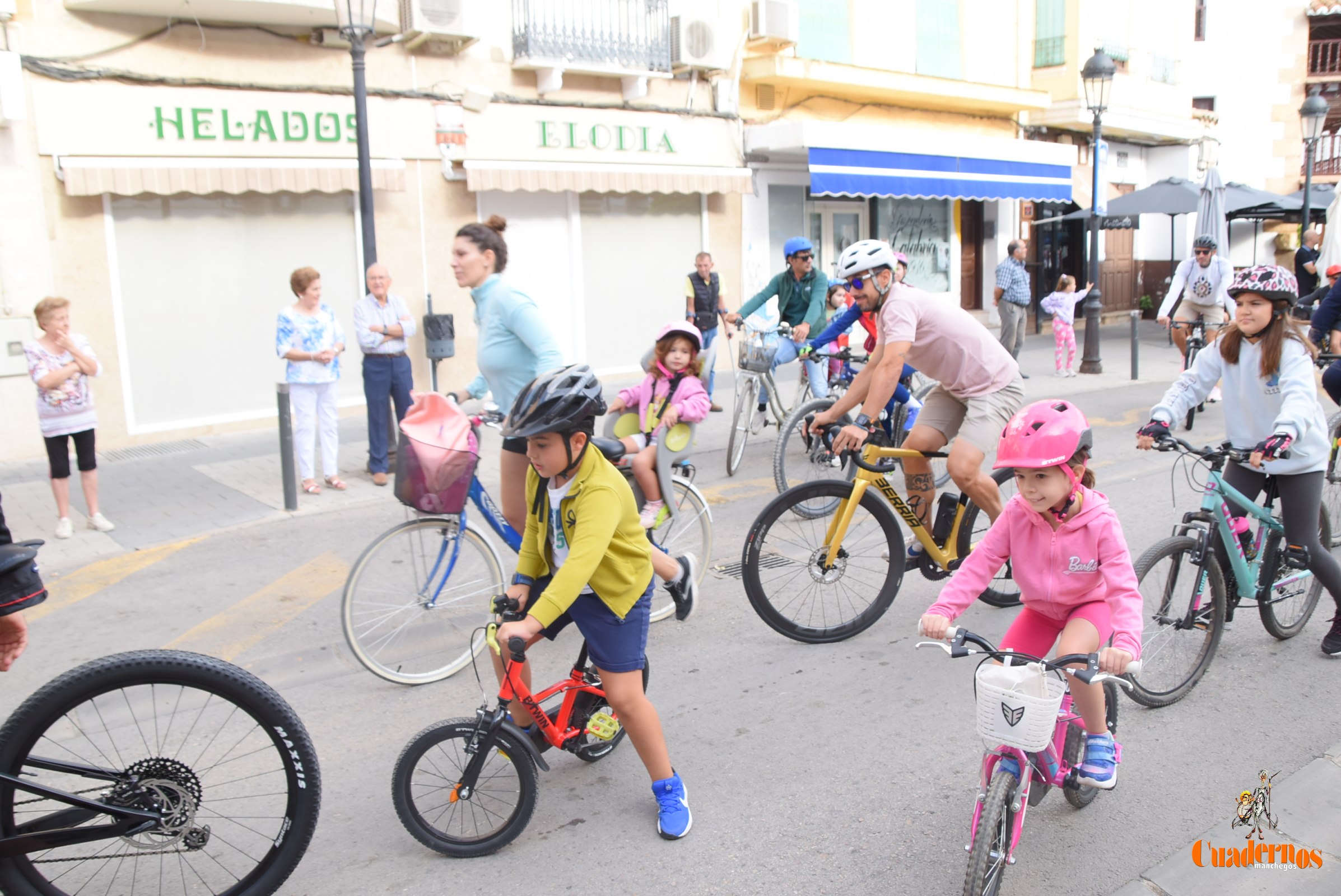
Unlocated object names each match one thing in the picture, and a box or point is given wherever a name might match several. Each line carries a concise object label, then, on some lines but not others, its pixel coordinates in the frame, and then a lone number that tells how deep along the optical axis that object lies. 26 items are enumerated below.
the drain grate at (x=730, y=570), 6.30
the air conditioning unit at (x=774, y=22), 15.33
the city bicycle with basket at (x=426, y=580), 4.48
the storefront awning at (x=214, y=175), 10.16
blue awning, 16.05
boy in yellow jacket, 3.23
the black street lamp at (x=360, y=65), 8.55
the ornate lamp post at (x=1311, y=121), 18.56
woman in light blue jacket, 4.93
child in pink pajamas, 15.20
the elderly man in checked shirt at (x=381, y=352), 8.84
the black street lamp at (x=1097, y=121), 15.20
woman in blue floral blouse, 8.43
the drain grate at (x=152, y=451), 10.45
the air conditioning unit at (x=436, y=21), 12.07
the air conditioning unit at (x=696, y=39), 14.82
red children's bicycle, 3.23
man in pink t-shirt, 5.10
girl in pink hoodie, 3.01
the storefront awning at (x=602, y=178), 13.00
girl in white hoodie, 4.32
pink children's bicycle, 2.73
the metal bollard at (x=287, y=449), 7.72
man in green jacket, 8.91
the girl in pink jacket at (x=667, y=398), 5.30
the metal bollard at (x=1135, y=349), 14.76
